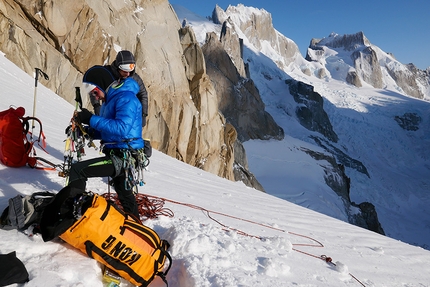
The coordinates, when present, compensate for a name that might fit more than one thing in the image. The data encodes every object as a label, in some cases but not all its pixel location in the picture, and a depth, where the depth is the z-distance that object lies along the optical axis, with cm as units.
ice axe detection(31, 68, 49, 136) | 525
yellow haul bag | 271
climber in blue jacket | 351
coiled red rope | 421
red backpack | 438
